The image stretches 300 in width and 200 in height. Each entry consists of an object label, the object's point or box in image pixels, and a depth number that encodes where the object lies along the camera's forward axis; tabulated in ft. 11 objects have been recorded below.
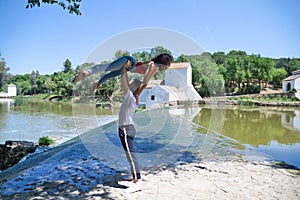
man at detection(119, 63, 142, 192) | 11.38
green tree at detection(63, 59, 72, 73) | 317.22
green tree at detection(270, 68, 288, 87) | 180.45
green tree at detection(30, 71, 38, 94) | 268.27
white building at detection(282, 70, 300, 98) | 133.49
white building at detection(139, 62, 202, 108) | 59.11
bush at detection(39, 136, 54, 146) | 30.32
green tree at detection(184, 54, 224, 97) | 60.75
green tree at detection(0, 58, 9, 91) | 170.83
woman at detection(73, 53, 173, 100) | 10.16
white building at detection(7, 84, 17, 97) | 272.92
